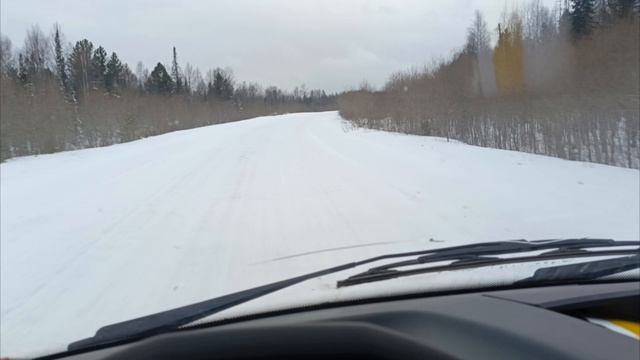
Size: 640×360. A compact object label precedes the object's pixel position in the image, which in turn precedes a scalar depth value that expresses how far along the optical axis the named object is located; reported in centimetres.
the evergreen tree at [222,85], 5950
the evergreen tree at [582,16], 1750
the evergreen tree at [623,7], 1544
